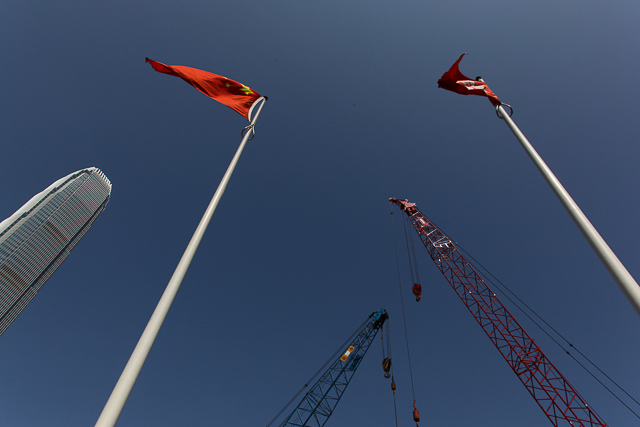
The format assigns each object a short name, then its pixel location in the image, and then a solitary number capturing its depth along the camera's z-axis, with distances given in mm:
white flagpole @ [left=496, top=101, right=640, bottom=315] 7125
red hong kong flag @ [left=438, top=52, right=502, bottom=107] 14014
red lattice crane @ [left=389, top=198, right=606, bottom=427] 37312
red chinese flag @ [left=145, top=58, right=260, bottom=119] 13242
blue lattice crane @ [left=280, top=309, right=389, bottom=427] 59781
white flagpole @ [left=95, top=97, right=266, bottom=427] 5465
